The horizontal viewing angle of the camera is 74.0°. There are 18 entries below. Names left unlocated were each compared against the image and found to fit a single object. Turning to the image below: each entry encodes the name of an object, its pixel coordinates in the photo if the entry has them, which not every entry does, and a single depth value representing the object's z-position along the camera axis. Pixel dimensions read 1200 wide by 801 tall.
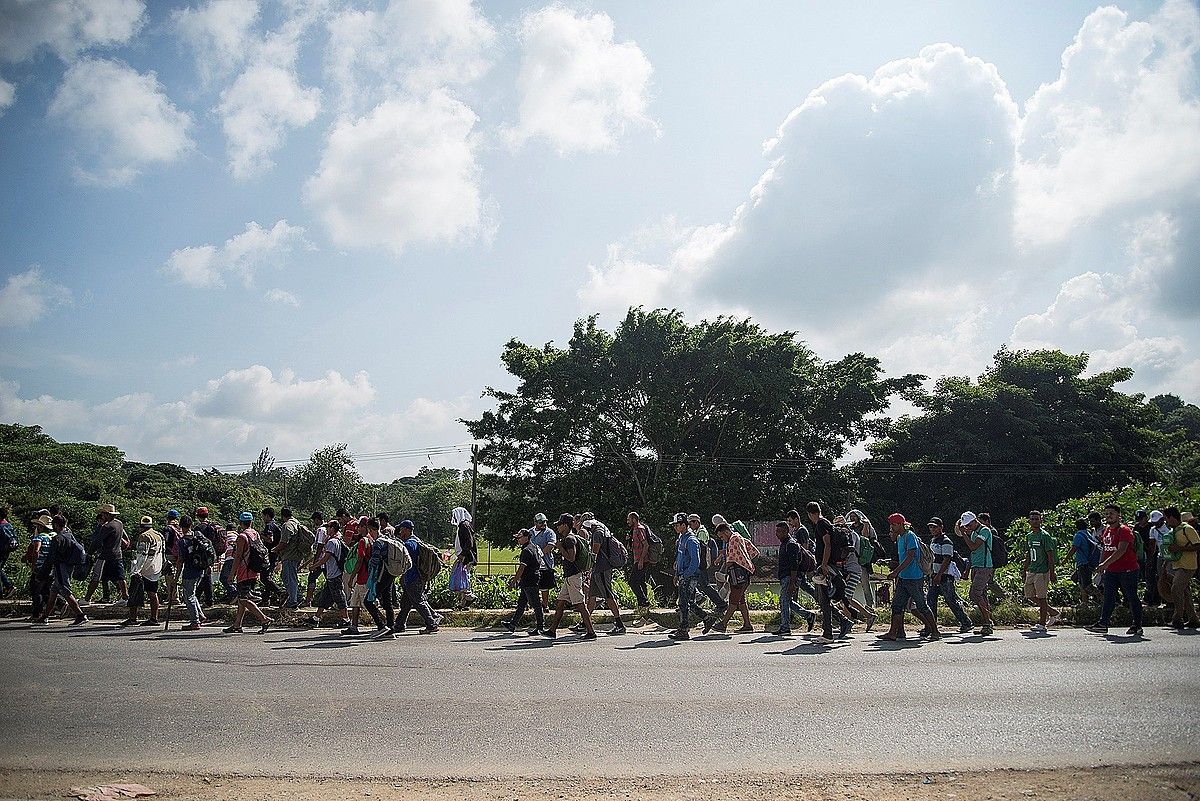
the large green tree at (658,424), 36.59
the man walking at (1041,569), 13.40
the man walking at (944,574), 12.19
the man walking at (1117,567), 11.80
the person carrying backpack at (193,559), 13.55
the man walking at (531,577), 12.51
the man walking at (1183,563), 11.95
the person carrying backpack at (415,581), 12.94
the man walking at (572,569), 12.02
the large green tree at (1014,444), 42.44
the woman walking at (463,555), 15.27
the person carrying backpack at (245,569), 12.73
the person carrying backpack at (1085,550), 13.70
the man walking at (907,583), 11.38
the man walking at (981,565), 12.30
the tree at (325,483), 63.53
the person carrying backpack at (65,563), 13.67
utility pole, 40.19
